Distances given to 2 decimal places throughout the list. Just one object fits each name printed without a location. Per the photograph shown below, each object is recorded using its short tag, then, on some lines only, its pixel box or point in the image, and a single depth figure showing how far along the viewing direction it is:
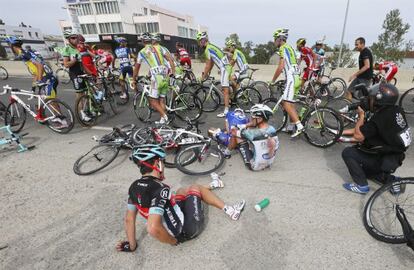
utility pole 18.62
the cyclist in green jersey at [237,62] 7.69
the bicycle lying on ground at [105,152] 4.20
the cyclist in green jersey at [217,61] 6.46
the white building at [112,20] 58.00
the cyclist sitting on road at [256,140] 3.63
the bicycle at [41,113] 5.64
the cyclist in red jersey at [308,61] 7.92
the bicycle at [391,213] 2.40
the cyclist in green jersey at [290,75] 4.91
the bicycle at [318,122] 4.47
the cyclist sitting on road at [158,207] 2.23
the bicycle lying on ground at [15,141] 4.86
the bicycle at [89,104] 6.06
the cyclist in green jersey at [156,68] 5.55
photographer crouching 2.70
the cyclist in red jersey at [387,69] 7.12
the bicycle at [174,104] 6.40
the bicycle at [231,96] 7.25
